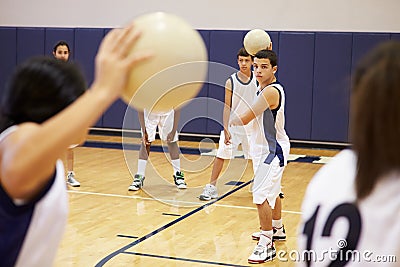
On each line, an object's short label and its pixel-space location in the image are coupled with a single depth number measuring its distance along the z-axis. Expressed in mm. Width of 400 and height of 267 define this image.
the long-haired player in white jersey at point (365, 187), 1317
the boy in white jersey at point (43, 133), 1309
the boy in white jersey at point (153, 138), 6738
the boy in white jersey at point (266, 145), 4510
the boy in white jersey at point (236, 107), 5621
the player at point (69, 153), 6703
